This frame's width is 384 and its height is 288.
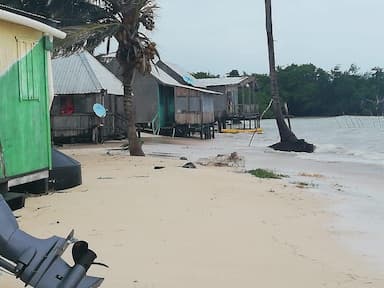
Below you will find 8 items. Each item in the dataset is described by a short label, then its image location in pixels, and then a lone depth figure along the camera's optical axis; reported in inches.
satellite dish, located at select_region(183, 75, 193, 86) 1752.0
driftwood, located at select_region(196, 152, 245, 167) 712.1
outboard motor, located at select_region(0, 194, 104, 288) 136.9
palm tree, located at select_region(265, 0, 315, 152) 1145.1
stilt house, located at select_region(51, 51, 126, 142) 1090.1
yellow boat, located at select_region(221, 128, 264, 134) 1813.6
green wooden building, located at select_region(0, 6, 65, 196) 321.7
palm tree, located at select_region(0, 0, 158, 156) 689.0
